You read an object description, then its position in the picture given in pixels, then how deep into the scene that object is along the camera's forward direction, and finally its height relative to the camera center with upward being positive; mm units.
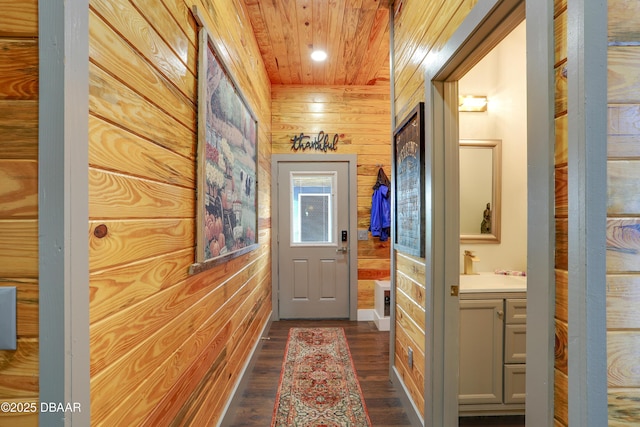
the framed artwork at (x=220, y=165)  1388 +287
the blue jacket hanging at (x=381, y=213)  3801 +21
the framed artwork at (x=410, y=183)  1812 +223
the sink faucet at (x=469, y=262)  2342 -374
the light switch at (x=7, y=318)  634 -222
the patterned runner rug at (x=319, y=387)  1990 -1360
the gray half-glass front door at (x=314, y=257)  3957 -566
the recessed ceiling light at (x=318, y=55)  3192 +1744
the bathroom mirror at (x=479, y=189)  2479 +216
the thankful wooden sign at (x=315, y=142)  3951 +963
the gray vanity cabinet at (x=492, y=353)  1923 -892
